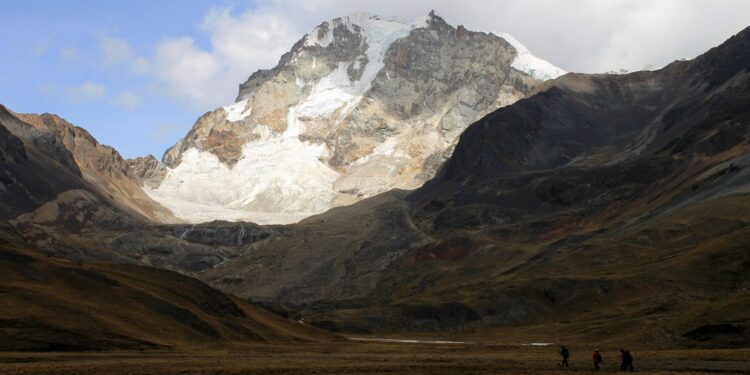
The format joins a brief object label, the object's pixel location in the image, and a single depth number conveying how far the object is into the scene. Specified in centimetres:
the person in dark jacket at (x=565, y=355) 5597
